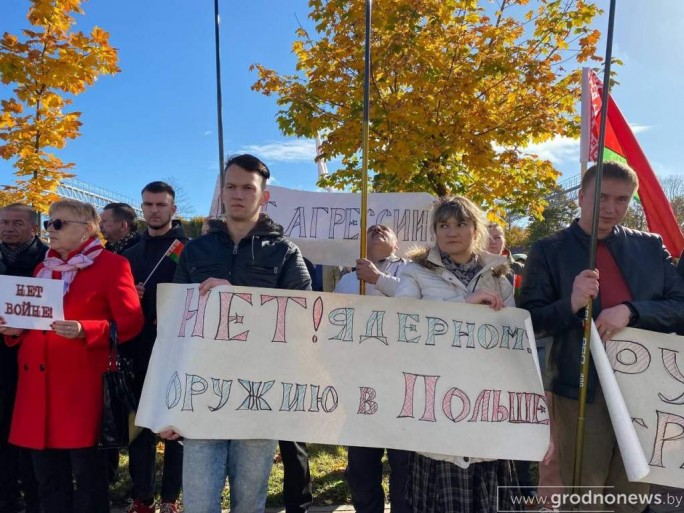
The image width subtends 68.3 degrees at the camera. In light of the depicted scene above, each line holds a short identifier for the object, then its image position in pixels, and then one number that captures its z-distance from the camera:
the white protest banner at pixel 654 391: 2.26
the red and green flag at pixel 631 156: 4.01
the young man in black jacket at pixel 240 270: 2.25
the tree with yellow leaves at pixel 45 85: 4.81
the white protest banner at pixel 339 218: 4.41
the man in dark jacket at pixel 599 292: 2.35
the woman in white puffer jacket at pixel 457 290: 2.27
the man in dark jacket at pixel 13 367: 3.21
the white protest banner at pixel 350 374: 2.25
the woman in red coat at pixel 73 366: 2.69
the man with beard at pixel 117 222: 4.29
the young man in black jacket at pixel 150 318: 3.35
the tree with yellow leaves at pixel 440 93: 5.91
